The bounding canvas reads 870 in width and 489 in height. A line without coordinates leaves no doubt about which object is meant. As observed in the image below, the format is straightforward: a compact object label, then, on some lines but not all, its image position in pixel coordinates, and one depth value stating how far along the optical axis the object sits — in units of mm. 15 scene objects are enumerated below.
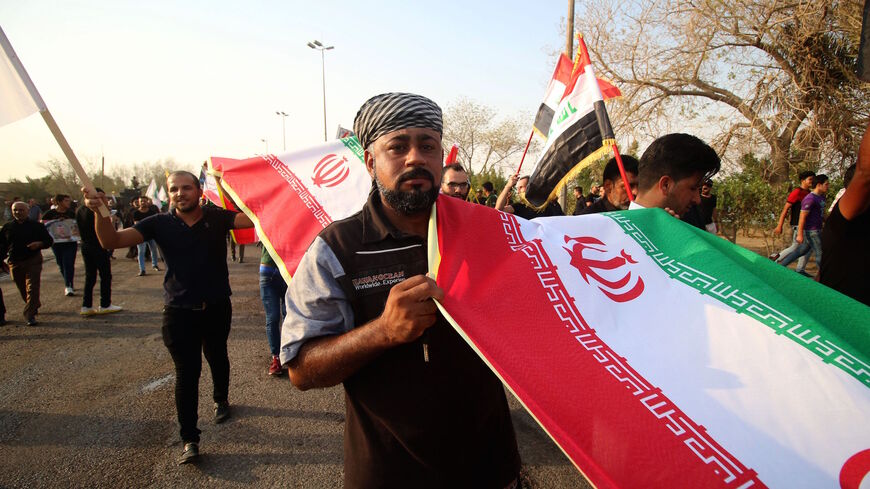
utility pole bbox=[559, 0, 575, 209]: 11772
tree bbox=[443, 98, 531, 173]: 42938
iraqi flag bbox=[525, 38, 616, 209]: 3857
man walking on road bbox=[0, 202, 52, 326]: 7578
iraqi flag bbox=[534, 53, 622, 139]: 4699
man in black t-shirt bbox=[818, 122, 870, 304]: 2479
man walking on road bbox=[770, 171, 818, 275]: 9363
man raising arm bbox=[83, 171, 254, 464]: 3475
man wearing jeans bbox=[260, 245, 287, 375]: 4945
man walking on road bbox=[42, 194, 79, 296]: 9086
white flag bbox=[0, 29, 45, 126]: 2189
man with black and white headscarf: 1493
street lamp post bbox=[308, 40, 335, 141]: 29391
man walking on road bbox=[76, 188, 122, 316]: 7875
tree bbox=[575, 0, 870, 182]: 11641
